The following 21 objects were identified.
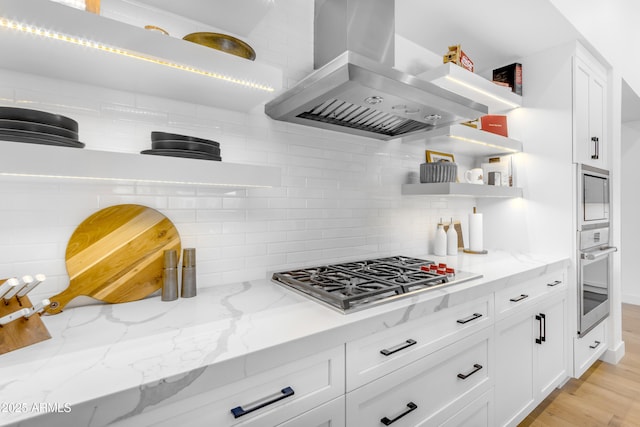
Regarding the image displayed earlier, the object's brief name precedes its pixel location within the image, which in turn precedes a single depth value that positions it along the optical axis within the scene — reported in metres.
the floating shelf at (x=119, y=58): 0.84
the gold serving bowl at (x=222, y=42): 1.16
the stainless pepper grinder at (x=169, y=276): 1.26
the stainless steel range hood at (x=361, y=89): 1.25
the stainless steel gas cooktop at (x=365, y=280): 1.17
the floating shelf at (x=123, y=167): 0.81
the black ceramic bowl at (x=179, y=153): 1.08
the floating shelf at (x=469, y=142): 2.01
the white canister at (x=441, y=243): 2.30
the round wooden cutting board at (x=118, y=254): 1.15
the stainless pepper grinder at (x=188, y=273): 1.29
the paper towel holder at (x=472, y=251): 2.41
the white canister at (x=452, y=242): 2.32
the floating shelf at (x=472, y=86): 1.97
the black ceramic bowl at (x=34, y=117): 0.84
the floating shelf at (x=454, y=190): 1.98
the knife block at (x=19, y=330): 0.81
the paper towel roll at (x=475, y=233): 2.42
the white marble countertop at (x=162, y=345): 0.64
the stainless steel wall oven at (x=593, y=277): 2.28
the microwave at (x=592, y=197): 2.29
